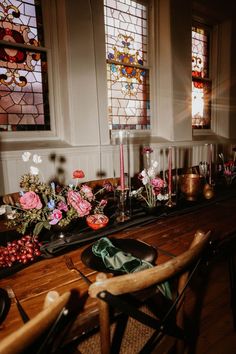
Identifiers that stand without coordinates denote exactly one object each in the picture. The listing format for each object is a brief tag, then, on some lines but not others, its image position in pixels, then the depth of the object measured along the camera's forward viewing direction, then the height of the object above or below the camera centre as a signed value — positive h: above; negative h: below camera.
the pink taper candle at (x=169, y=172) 1.35 -0.20
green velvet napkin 0.73 -0.39
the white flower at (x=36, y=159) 0.99 -0.08
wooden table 0.59 -0.42
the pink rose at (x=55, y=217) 0.94 -0.30
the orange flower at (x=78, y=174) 1.08 -0.16
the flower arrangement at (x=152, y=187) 1.28 -0.27
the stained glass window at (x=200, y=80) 3.89 +0.92
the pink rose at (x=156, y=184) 1.30 -0.26
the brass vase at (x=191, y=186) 1.46 -0.31
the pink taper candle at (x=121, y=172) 1.12 -0.16
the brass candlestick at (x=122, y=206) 1.18 -0.35
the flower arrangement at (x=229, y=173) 1.87 -0.30
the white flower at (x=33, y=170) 0.95 -0.12
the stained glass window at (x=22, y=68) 2.38 +0.75
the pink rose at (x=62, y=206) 0.99 -0.28
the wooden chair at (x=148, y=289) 0.50 -0.33
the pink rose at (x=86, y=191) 1.07 -0.23
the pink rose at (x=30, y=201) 0.92 -0.23
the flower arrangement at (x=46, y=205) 0.94 -0.27
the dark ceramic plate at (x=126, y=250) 0.79 -0.40
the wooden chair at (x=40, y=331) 0.36 -0.31
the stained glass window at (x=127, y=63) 3.01 +0.96
